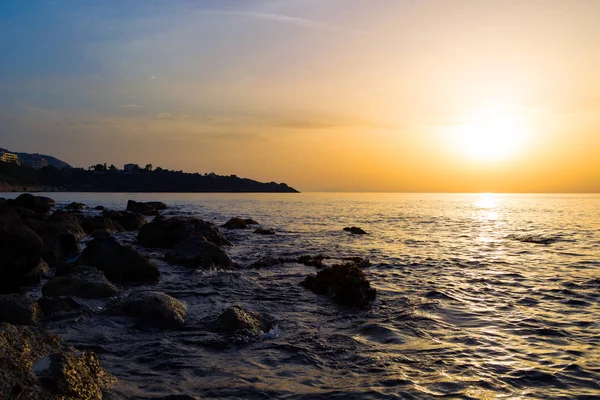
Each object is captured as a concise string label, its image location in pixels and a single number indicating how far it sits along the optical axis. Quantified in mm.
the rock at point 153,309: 9656
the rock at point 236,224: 37375
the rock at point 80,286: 11195
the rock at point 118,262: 14094
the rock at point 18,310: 8422
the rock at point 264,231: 32331
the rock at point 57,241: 17750
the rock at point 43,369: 4727
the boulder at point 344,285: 12031
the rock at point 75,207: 54441
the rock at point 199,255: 17344
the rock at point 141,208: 49534
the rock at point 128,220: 32312
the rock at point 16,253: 12094
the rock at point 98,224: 28377
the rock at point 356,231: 32950
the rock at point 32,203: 32875
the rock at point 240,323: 9188
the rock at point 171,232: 23281
